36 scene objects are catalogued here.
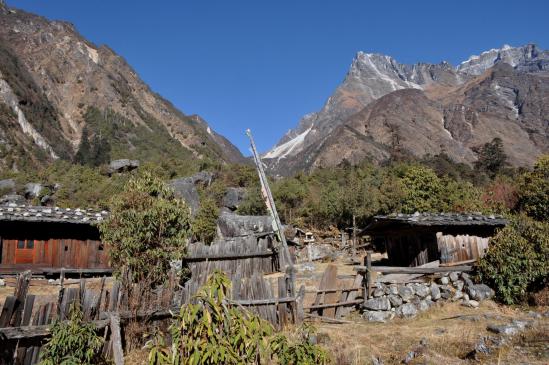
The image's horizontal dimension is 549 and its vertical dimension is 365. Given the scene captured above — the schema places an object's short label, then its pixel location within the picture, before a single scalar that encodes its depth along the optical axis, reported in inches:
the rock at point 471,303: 605.4
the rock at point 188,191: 2321.9
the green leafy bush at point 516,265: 616.4
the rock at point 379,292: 593.0
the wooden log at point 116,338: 321.4
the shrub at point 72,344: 291.9
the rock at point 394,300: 592.1
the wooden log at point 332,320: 535.9
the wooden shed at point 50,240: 901.8
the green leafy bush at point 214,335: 153.7
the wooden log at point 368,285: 589.2
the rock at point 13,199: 2205.2
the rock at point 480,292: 621.3
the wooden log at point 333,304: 542.0
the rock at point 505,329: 433.1
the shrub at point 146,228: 548.7
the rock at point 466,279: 642.8
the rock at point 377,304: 573.3
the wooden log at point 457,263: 848.3
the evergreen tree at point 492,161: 3090.6
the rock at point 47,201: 2374.5
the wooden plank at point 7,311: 319.6
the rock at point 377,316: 555.8
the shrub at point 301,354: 181.9
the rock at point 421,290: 614.5
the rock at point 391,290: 598.9
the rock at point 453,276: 661.3
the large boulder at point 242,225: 1710.1
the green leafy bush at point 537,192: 1433.6
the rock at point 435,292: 618.1
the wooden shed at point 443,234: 871.1
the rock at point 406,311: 579.8
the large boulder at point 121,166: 3065.9
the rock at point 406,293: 601.2
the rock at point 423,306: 597.6
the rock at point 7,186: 2515.7
